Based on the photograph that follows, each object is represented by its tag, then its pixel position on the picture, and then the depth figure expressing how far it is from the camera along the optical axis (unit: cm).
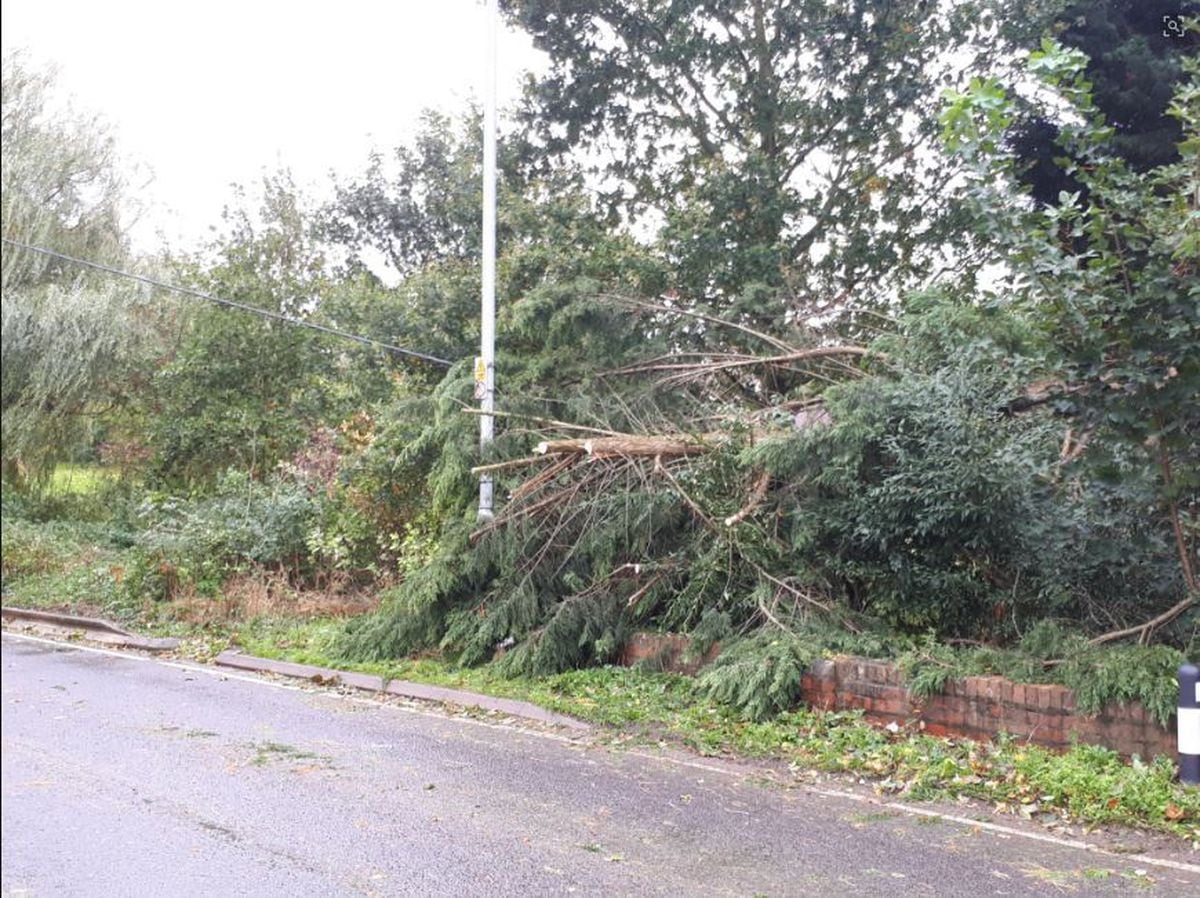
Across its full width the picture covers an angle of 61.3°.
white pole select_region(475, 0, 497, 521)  1120
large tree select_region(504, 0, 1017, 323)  1535
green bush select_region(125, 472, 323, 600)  1360
